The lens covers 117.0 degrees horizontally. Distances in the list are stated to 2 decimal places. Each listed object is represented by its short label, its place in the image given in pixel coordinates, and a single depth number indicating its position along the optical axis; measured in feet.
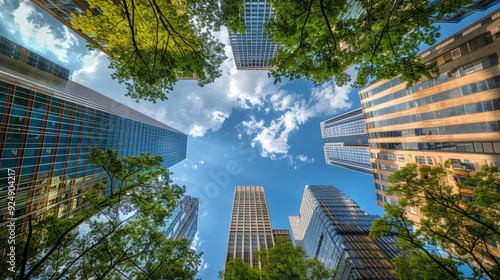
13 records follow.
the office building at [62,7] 72.33
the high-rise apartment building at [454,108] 52.54
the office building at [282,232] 320.29
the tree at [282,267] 40.19
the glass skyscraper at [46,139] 54.65
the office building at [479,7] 86.63
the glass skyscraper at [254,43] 193.51
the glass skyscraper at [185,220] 171.65
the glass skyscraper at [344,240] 123.44
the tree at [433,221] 33.40
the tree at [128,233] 31.99
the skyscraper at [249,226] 217.97
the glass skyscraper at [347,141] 335.26
